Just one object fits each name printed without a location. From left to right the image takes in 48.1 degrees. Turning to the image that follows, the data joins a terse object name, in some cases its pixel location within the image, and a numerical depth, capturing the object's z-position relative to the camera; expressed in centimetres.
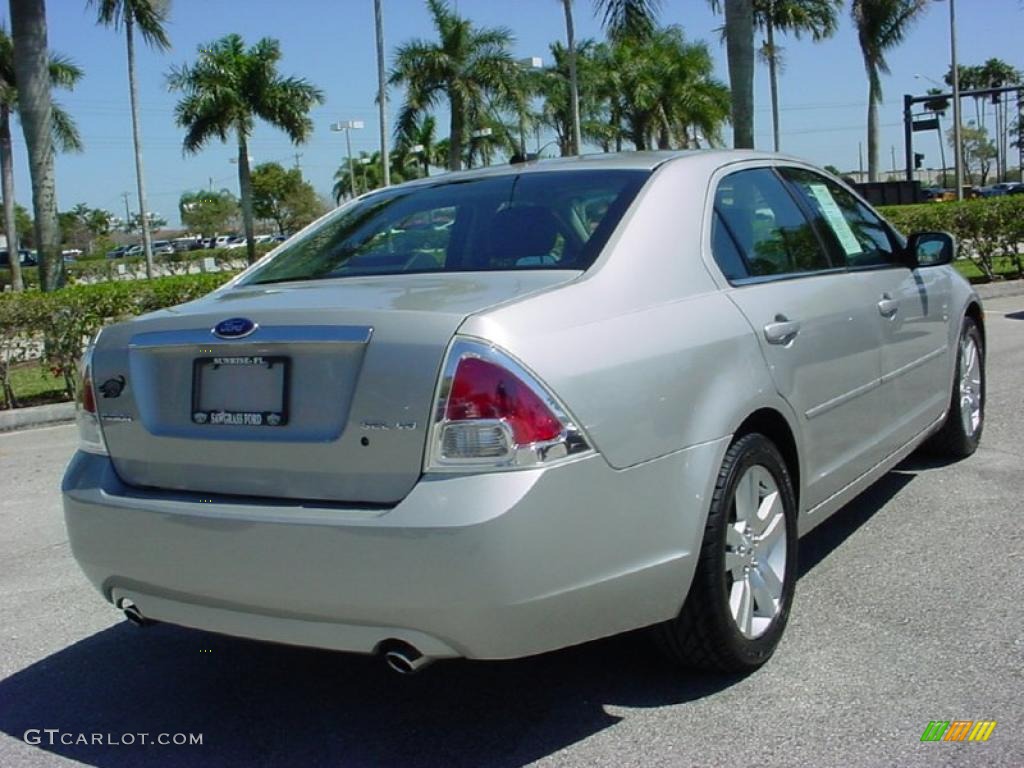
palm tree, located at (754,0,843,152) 3572
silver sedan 283
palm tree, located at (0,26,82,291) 3888
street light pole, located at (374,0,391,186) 2759
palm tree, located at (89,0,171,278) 2122
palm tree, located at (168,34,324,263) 3753
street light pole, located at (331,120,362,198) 3768
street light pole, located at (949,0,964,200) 3319
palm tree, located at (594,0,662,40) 1908
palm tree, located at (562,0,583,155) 3155
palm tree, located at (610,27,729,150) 4462
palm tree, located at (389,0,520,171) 3553
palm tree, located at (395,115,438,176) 3741
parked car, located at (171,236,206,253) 7694
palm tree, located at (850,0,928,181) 3738
